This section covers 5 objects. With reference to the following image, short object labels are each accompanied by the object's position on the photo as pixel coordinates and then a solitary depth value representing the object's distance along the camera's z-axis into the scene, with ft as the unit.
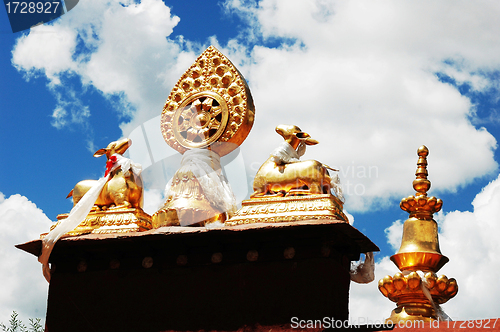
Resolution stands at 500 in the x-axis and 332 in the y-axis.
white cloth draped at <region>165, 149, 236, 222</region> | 23.84
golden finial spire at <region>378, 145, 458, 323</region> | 25.72
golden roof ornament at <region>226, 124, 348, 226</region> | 21.32
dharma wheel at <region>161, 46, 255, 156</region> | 25.23
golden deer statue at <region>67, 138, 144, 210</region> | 24.98
